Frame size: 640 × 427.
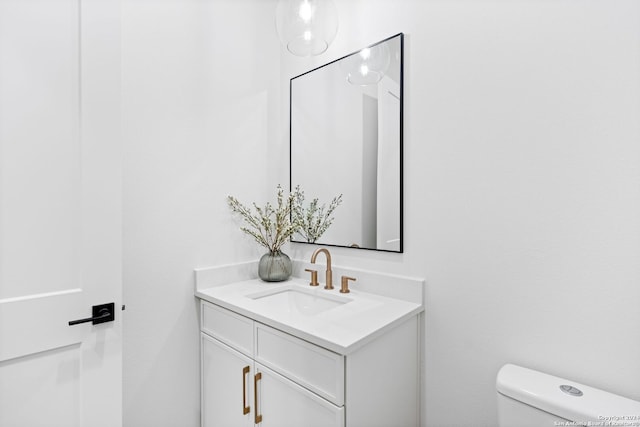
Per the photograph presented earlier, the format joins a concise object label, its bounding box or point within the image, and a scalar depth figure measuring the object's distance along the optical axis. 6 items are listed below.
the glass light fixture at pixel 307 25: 1.33
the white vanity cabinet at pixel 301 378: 1.05
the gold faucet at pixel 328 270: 1.62
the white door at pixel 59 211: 0.99
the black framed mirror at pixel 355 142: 1.47
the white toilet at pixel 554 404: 0.87
